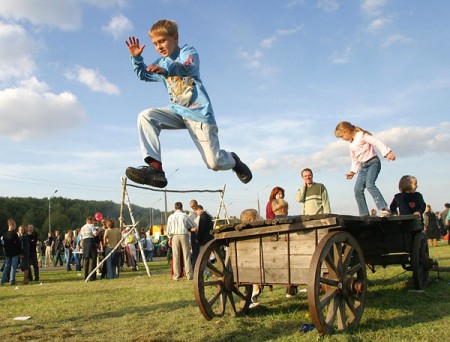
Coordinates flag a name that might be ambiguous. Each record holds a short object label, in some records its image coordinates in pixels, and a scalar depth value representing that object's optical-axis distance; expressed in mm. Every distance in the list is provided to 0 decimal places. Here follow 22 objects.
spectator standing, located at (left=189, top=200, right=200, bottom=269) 13047
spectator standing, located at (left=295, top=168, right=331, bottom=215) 8305
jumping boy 4242
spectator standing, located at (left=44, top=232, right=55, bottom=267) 23477
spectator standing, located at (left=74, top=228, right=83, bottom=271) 19312
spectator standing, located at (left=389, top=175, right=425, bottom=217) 8953
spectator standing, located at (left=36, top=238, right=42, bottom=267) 23738
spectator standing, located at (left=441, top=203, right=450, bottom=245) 20672
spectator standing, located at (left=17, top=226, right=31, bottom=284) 13984
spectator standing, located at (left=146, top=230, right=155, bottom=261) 24488
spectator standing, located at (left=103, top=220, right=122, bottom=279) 14281
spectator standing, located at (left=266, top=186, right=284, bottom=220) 8477
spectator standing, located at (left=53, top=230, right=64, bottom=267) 23158
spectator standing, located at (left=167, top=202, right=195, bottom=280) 12609
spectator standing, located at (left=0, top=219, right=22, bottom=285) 13505
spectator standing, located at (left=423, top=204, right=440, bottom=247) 20703
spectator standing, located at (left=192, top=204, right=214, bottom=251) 12141
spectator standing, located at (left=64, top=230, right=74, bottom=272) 19297
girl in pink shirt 7527
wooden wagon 5395
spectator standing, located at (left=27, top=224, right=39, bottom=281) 14664
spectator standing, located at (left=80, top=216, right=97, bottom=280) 14117
